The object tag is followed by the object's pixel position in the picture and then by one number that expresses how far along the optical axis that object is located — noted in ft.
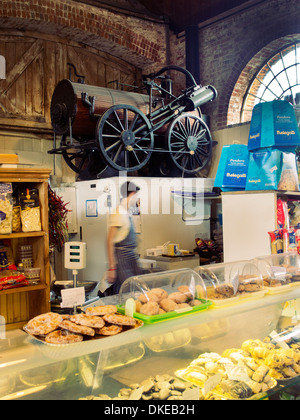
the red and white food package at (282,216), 10.49
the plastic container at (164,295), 5.88
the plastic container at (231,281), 6.80
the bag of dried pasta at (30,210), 10.05
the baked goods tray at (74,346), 4.71
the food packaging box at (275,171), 10.45
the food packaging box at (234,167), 12.68
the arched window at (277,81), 19.53
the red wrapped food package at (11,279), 9.62
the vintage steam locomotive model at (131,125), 17.31
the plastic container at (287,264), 8.09
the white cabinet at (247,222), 10.50
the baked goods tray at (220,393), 5.07
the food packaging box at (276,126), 10.57
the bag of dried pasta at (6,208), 9.57
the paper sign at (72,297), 6.30
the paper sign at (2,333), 5.33
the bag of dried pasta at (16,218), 10.09
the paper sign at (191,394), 4.70
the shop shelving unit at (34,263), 9.92
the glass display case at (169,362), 4.64
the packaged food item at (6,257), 10.13
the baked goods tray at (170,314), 5.68
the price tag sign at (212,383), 4.98
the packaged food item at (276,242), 10.12
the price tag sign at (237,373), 5.32
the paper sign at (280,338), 6.52
